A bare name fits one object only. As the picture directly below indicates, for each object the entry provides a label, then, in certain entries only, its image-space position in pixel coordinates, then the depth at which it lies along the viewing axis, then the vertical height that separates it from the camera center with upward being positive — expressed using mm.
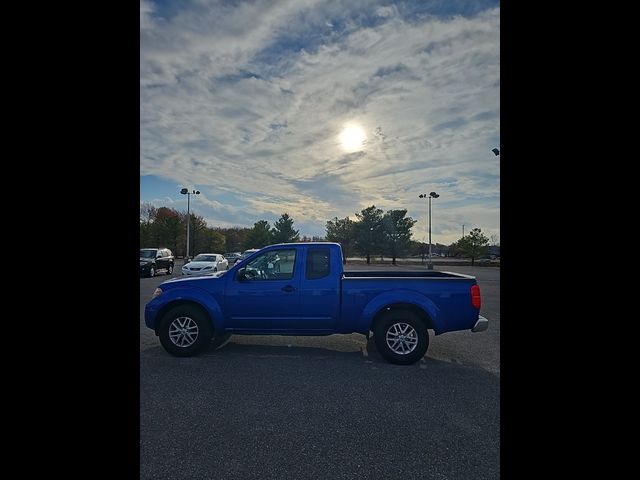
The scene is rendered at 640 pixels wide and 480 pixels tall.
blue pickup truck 5207 -925
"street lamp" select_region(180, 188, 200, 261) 34281 +5912
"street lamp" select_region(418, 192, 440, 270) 38275 +6084
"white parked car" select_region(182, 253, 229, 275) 18094 -942
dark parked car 19423 -805
